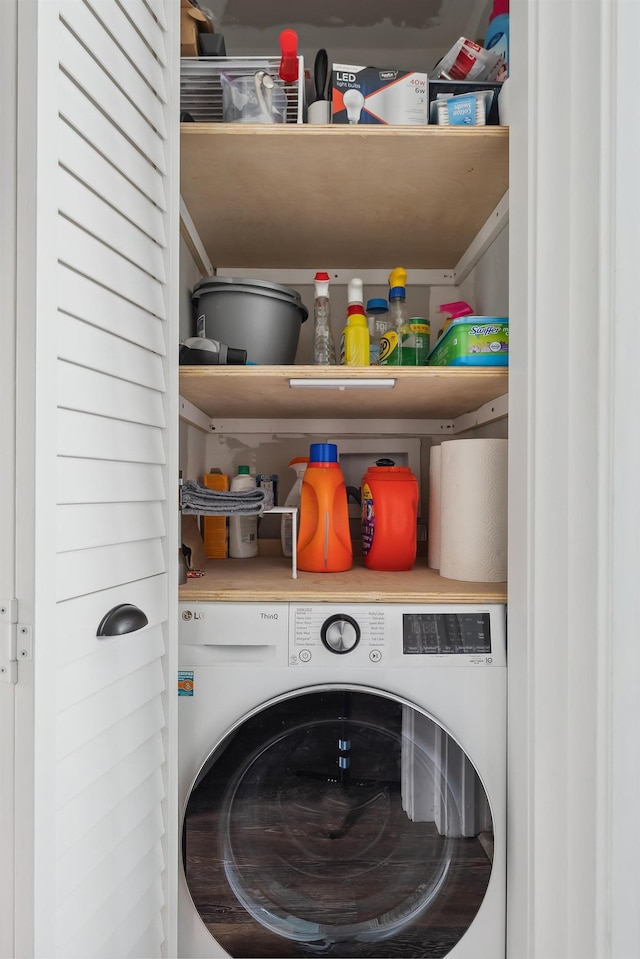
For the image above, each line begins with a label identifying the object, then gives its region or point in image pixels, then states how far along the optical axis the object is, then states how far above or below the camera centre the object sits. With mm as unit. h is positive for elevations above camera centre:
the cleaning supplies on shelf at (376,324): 1490 +432
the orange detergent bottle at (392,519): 1388 -87
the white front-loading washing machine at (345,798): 1093 -608
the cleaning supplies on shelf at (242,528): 1603 -133
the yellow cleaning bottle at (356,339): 1298 +327
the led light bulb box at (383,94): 1220 +833
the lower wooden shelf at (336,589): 1144 -217
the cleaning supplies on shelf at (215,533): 1620 -146
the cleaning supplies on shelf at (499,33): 1263 +1024
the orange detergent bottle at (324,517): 1372 -83
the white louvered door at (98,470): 676 +17
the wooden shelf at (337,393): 1170 +212
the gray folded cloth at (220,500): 1240 -40
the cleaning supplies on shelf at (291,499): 1615 -48
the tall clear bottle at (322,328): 1392 +378
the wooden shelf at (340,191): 1161 +688
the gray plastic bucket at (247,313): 1309 +389
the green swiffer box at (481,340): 1220 +307
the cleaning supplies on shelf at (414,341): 1486 +369
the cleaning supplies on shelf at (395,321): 1382 +418
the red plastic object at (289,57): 1154 +877
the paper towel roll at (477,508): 1233 -53
